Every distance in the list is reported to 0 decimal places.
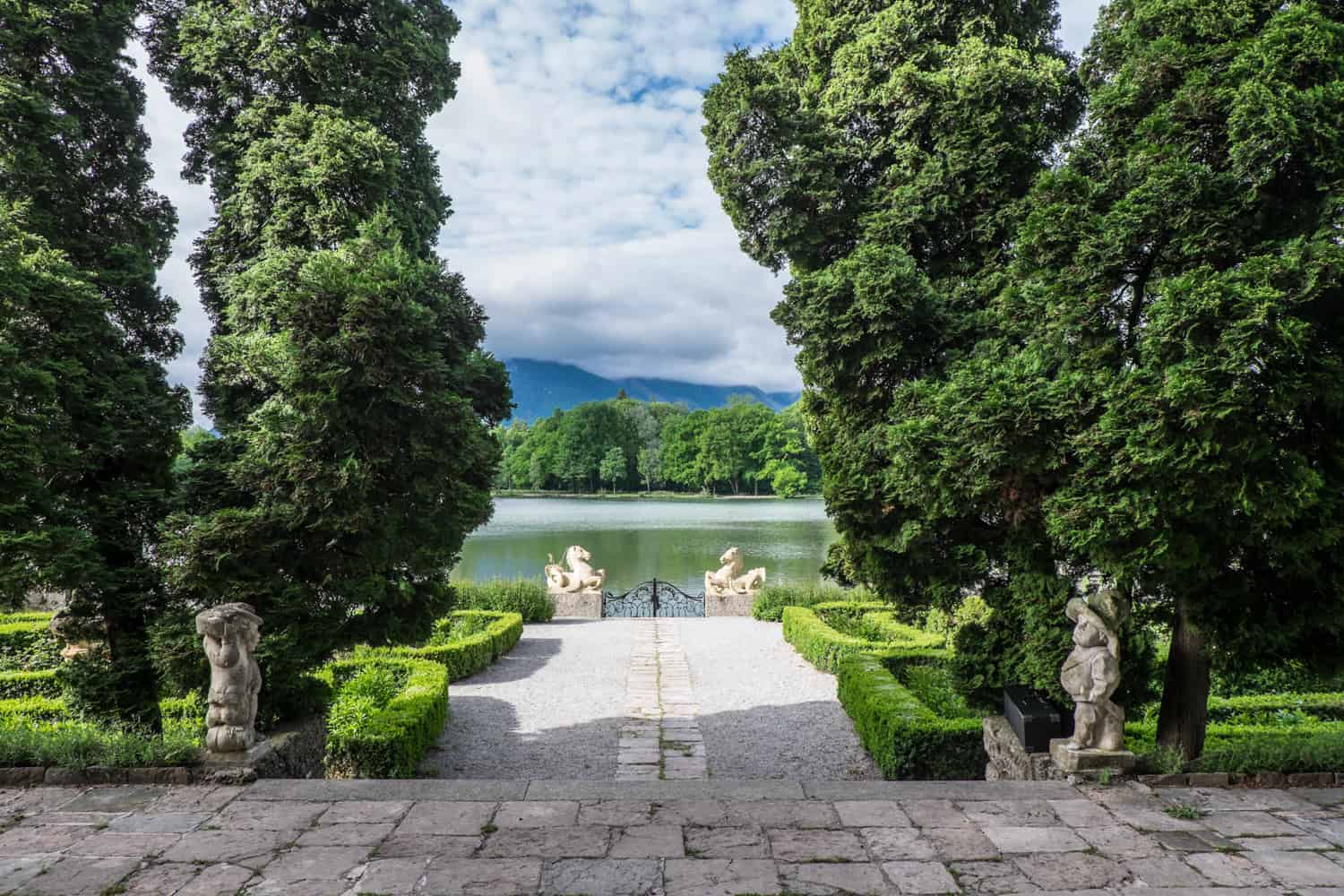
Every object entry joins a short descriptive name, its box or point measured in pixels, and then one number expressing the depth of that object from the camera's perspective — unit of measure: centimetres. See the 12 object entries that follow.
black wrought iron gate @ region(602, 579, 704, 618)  1705
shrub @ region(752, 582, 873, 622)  1502
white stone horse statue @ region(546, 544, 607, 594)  1605
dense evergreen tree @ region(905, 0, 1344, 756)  399
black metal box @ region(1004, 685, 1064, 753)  521
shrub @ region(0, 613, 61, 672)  987
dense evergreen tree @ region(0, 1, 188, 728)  561
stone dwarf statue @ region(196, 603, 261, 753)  497
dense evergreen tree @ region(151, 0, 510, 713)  548
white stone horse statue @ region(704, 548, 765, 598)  1619
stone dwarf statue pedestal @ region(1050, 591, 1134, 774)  482
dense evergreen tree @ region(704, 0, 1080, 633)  609
